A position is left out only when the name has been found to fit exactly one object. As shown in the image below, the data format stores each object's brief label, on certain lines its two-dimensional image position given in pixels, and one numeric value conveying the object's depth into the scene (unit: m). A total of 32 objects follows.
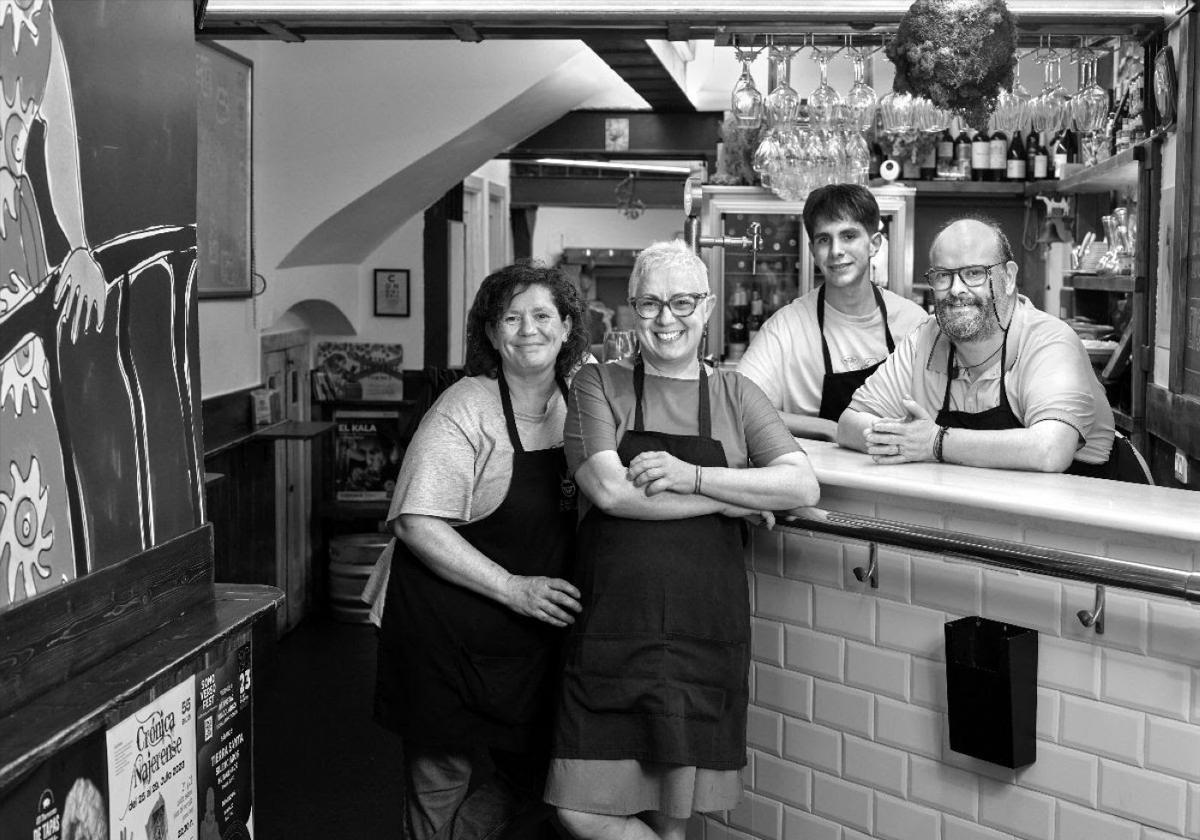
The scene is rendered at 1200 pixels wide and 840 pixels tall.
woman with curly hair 2.97
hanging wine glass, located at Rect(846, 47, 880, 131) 4.51
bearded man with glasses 3.00
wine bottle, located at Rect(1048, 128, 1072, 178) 6.56
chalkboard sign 5.88
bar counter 2.46
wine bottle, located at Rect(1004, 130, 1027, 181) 6.71
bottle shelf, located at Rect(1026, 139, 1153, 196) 4.80
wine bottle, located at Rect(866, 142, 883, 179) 6.73
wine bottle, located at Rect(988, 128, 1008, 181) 6.68
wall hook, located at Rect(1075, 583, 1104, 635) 2.50
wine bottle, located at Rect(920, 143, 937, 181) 6.68
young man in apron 4.00
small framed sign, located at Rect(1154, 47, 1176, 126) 4.13
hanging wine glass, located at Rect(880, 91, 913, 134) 4.14
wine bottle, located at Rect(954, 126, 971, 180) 6.69
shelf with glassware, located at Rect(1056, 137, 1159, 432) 4.71
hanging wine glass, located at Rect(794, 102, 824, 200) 5.07
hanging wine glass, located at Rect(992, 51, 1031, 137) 4.03
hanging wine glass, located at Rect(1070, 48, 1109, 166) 4.05
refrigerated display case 6.11
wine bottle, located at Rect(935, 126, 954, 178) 6.71
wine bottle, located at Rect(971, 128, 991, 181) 6.68
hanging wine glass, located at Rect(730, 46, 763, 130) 4.72
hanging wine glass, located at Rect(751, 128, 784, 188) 5.35
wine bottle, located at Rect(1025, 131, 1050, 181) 6.67
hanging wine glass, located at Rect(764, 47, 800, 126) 4.51
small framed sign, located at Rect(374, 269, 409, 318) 8.34
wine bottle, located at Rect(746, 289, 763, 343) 6.56
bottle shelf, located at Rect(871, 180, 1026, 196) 6.64
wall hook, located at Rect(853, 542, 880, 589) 2.89
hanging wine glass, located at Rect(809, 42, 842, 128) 4.54
